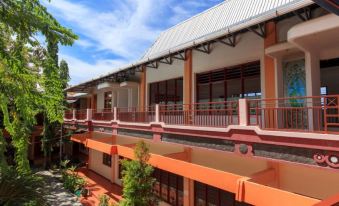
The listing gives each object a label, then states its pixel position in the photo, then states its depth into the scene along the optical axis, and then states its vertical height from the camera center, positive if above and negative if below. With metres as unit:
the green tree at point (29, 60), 3.33 +0.85
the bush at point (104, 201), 12.43 -4.21
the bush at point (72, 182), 16.66 -4.46
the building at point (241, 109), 6.02 +0.23
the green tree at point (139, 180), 9.63 -2.48
